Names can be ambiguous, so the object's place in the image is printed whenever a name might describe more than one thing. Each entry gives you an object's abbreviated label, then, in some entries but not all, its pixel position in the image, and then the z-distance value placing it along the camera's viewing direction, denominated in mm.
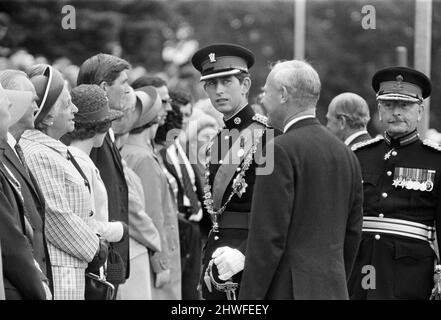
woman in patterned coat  13664
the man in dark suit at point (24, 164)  12352
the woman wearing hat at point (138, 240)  17203
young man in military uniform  14047
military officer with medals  15328
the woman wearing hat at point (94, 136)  14914
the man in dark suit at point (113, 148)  16031
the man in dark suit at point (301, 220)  11578
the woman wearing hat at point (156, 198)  18250
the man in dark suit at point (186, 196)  20297
